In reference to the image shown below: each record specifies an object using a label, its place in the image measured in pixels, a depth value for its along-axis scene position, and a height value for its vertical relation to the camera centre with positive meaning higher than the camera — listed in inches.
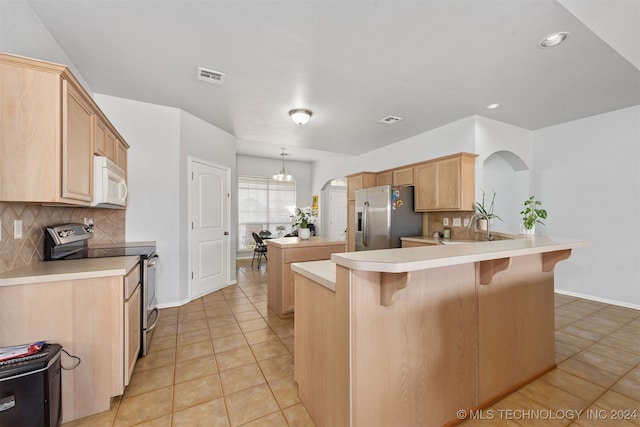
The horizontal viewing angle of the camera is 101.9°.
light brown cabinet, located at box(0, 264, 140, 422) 57.7 -25.8
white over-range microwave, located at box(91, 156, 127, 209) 83.0 +12.1
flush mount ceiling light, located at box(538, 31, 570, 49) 80.6 +55.9
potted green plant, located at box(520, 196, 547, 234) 90.9 -2.3
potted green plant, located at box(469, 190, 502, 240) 123.5 -2.8
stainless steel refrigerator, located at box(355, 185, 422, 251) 168.9 -1.2
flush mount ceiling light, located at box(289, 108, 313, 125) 136.7 +53.5
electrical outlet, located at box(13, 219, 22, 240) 67.5 -2.9
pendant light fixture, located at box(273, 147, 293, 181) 253.3 +39.3
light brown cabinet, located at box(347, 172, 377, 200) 211.8 +28.3
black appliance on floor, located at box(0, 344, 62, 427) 48.5 -33.3
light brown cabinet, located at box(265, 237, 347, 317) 121.2 -20.6
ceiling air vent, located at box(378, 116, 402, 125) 151.6 +56.9
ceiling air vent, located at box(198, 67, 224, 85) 101.9 +57.2
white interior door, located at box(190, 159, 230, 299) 151.0 -7.3
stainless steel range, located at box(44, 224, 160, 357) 79.5 -12.4
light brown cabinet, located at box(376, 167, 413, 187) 180.7 +29.0
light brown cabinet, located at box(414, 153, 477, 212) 145.9 +18.7
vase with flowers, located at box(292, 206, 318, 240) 134.0 -3.1
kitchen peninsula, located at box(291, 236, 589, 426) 47.3 -25.5
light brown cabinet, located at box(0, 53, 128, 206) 57.4 +20.1
